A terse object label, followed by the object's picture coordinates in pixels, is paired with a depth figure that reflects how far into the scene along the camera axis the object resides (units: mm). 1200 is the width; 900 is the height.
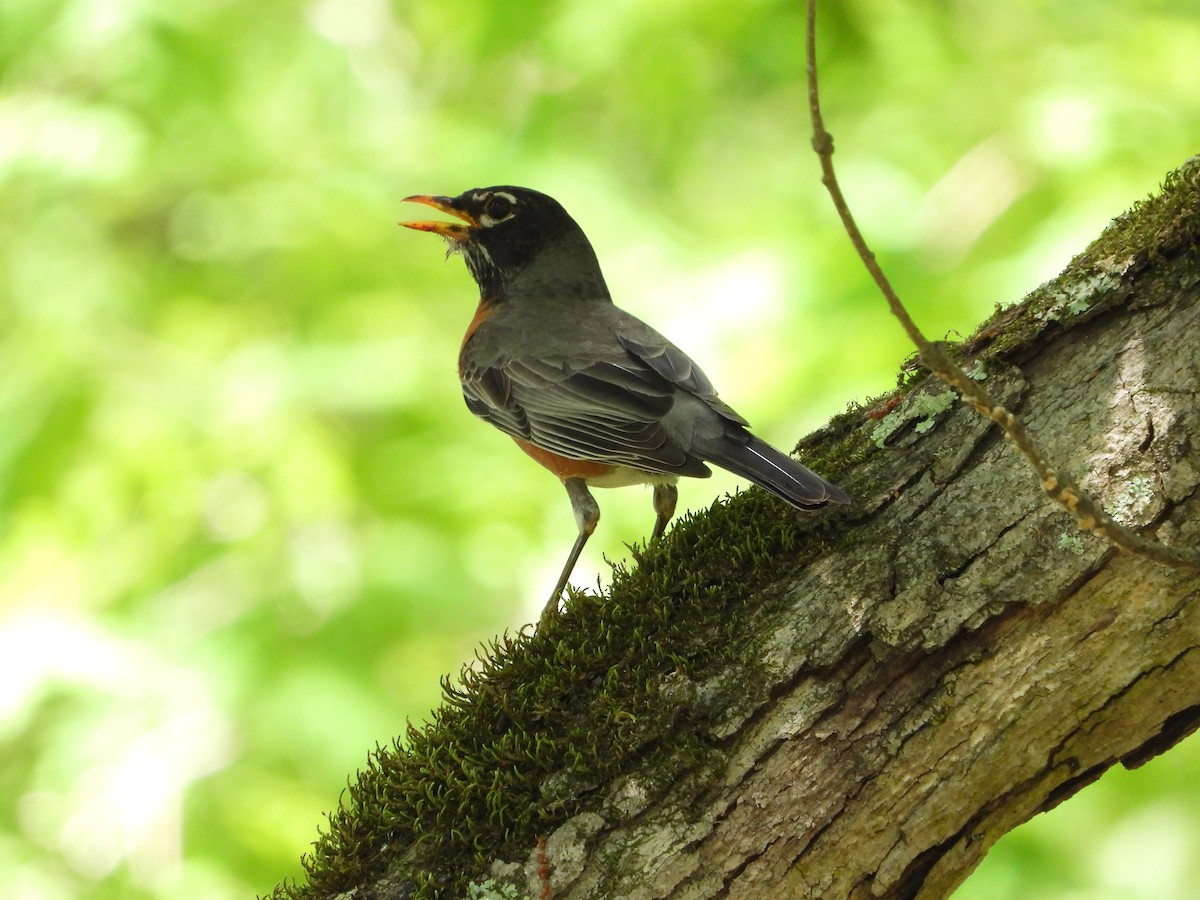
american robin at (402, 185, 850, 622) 6961
